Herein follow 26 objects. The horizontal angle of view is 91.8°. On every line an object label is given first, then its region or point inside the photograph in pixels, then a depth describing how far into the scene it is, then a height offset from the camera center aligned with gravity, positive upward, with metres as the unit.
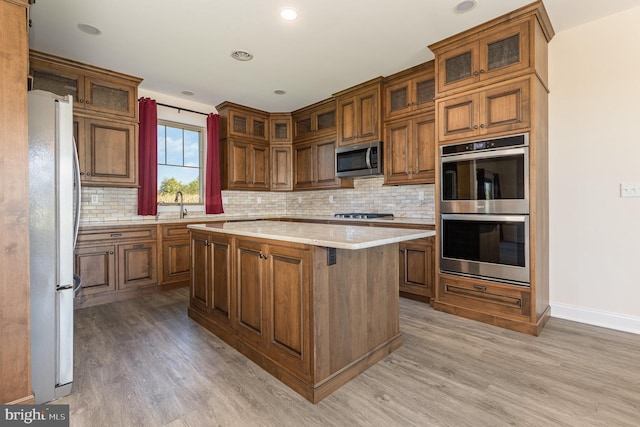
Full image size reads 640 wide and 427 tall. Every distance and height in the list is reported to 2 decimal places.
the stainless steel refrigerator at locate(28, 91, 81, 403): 1.74 -0.15
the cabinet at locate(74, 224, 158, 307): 3.47 -0.58
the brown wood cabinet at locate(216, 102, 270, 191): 5.05 +1.12
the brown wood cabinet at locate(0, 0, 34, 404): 1.53 +0.03
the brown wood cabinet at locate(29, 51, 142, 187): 3.45 +1.22
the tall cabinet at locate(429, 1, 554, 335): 2.63 +0.94
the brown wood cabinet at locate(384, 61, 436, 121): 3.68 +1.53
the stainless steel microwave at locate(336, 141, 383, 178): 4.16 +0.75
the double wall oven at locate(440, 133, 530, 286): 2.70 +0.03
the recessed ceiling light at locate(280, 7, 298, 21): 2.63 +1.73
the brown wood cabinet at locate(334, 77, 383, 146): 4.16 +1.42
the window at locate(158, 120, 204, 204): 4.71 +0.82
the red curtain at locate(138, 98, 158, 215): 4.20 +0.74
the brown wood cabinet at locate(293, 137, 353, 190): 4.98 +0.80
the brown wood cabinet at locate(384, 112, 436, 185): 3.69 +0.79
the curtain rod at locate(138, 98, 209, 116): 4.59 +1.63
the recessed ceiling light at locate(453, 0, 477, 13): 2.52 +1.71
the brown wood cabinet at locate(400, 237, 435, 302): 3.44 -0.65
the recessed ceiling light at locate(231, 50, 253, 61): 3.37 +1.76
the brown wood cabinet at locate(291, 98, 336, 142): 4.97 +1.58
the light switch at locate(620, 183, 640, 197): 2.65 +0.19
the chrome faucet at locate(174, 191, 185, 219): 4.55 +0.10
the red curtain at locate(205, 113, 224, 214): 4.95 +0.72
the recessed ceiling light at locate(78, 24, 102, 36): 2.85 +1.73
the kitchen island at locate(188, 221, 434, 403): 1.80 -0.58
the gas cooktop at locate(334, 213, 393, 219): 4.27 -0.04
